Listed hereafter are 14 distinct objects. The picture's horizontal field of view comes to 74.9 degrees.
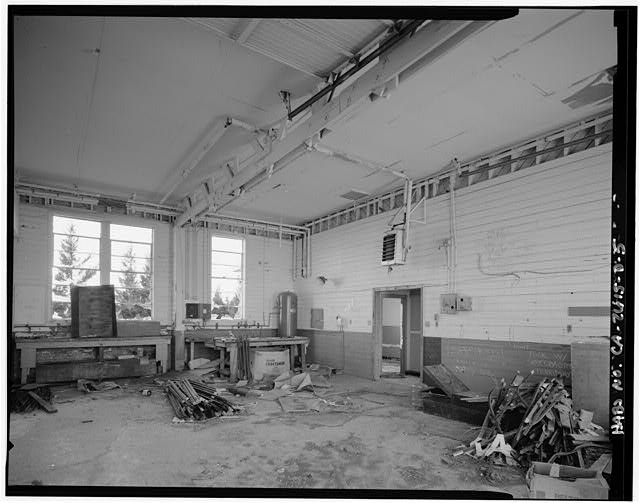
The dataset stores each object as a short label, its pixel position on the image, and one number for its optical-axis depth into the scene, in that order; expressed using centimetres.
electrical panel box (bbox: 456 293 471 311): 696
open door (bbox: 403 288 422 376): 960
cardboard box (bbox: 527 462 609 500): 323
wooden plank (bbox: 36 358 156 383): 773
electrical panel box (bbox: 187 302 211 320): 995
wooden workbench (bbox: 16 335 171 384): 763
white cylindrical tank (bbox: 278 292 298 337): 1106
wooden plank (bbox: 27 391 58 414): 590
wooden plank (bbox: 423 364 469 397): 578
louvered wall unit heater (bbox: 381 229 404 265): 776
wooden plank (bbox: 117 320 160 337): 884
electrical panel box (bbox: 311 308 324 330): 1075
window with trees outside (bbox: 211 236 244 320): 1048
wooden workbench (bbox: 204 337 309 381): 866
